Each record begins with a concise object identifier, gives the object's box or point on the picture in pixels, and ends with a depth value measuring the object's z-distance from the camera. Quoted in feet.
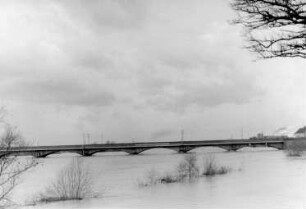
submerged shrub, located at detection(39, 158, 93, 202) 113.19
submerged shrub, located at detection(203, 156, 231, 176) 175.07
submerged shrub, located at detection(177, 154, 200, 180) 169.14
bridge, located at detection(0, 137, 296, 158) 447.42
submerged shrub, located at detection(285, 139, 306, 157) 345.51
